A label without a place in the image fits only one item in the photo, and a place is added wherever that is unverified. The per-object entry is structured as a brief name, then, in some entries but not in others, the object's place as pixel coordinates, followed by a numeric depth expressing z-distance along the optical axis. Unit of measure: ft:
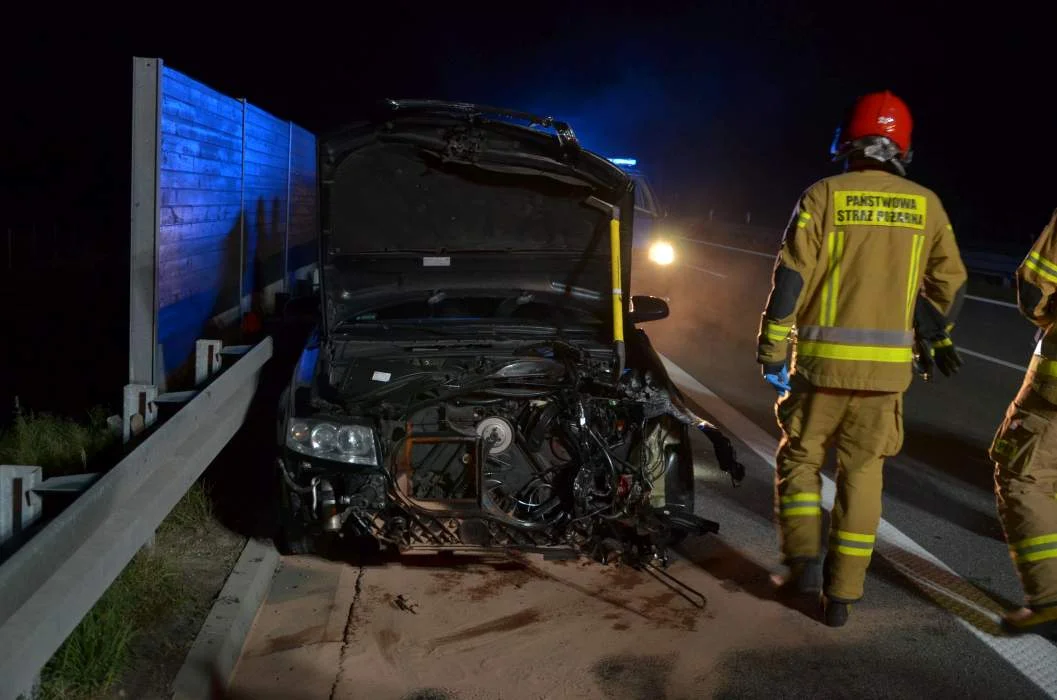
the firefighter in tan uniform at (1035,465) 15.48
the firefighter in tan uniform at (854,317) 15.70
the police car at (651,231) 52.08
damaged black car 16.40
